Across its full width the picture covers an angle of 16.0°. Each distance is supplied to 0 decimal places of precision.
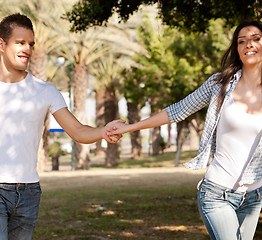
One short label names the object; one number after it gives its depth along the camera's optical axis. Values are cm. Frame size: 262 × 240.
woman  677
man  652
